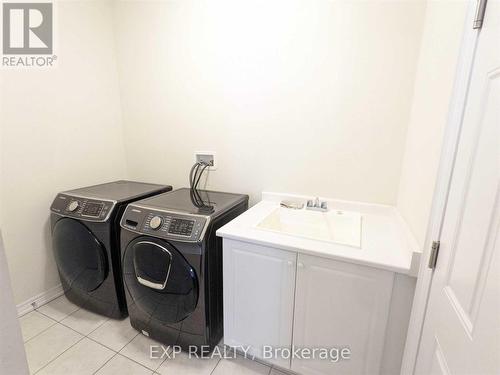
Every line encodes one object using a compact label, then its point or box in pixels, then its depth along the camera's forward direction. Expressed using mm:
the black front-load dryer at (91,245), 1631
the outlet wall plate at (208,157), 2070
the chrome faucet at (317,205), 1716
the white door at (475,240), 569
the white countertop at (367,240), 1081
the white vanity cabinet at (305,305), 1135
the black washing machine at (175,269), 1335
